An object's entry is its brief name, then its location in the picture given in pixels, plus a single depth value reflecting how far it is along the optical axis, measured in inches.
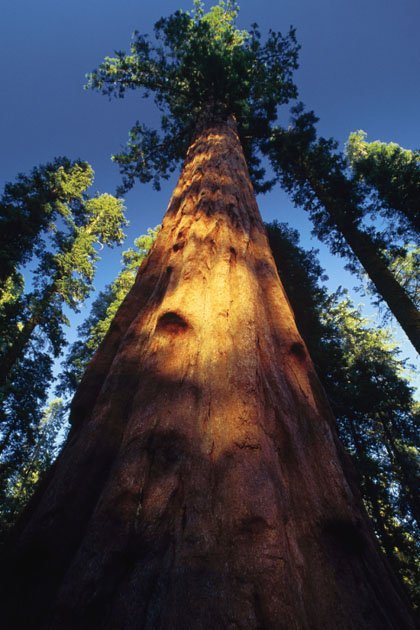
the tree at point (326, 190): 359.9
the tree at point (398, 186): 400.2
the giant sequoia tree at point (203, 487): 35.4
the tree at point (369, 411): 405.4
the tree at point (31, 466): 520.2
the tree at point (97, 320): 561.9
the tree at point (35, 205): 449.7
